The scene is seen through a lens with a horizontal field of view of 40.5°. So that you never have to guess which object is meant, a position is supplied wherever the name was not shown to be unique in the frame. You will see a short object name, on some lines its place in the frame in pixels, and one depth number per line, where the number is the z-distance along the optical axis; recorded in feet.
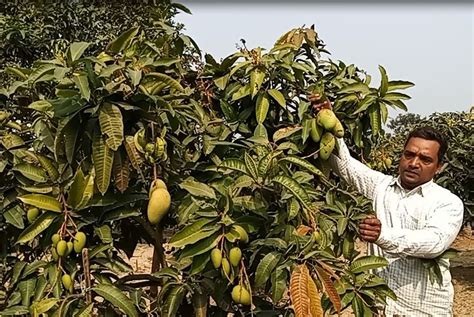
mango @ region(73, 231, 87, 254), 5.16
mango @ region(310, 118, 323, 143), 6.34
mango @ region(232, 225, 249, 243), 4.85
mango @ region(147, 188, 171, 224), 5.04
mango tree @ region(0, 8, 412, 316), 4.88
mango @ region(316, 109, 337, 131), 6.25
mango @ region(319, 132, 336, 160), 6.42
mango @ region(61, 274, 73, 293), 5.22
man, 6.97
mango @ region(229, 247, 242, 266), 4.78
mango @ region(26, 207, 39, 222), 5.42
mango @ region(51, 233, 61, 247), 5.15
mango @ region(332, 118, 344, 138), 6.35
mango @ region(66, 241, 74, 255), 5.16
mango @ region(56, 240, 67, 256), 5.10
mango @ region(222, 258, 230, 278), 4.76
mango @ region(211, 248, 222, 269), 4.73
